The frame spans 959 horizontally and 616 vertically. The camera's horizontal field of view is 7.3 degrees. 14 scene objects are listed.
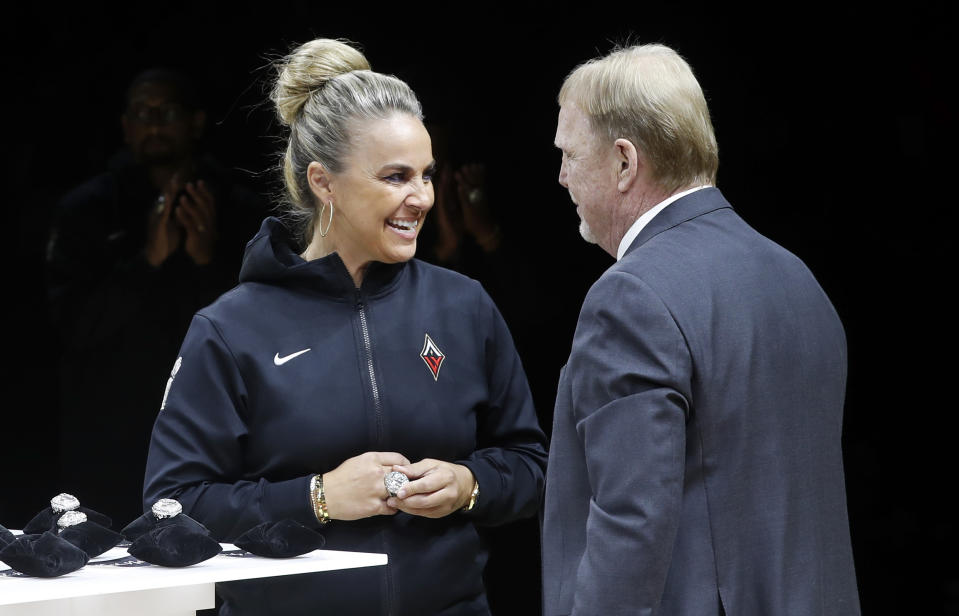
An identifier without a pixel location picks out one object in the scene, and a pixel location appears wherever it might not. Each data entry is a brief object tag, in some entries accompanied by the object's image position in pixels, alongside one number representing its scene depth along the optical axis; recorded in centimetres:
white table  1011
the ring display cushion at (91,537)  1029
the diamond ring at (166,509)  1038
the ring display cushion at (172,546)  1025
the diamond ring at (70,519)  1033
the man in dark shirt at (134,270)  1230
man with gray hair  1025
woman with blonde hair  1073
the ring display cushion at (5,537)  1027
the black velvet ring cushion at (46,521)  1036
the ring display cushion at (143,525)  1034
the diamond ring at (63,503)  1037
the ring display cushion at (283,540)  1034
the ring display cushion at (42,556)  1016
